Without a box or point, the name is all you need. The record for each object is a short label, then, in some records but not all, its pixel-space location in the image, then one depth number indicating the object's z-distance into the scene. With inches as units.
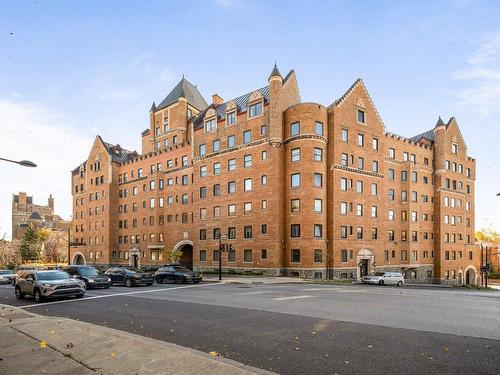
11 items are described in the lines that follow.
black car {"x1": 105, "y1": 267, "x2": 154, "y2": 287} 1073.5
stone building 5212.1
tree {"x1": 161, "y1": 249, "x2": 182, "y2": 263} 1886.1
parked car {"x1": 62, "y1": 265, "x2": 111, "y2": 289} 945.5
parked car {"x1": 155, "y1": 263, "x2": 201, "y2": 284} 1172.9
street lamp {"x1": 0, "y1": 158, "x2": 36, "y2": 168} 601.5
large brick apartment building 1577.3
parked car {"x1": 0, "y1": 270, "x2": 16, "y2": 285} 1381.6
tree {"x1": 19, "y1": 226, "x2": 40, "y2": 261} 3191.4
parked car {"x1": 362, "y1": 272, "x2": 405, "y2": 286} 1381.6
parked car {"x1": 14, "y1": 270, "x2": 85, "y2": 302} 681.0
